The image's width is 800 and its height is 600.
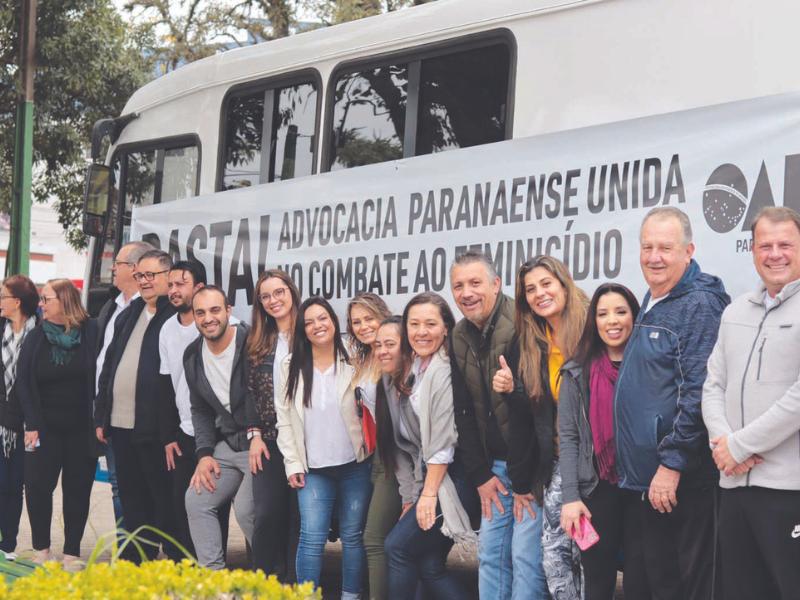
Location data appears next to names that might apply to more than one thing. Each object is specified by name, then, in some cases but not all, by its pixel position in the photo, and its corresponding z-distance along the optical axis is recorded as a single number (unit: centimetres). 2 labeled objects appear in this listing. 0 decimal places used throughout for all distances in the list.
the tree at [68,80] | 1733
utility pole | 1434
